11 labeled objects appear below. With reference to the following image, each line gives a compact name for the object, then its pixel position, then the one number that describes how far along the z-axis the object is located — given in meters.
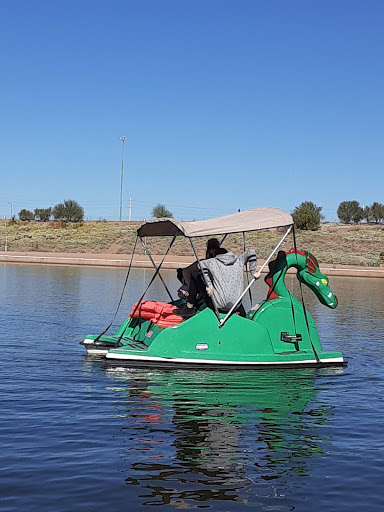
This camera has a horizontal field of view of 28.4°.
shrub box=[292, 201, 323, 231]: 84.56
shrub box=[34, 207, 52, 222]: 108.75
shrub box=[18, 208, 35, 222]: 107.12
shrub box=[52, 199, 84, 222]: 101.94
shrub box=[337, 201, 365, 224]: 104.31
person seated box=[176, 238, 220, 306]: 11.49
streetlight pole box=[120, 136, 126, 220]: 87.19
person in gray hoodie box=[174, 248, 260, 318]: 11.12
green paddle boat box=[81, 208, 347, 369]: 10.90
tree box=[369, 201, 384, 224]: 102.50
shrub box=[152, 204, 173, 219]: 93.19
